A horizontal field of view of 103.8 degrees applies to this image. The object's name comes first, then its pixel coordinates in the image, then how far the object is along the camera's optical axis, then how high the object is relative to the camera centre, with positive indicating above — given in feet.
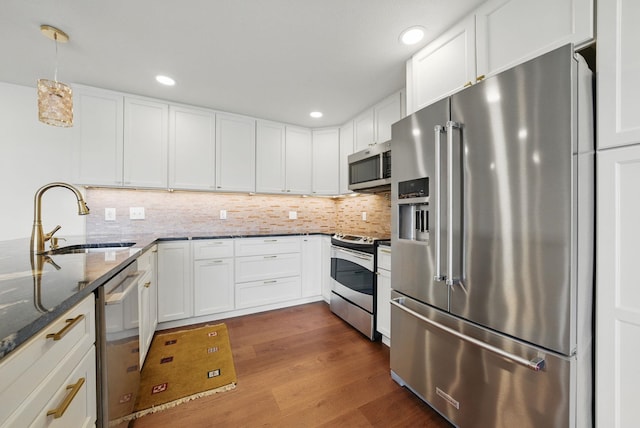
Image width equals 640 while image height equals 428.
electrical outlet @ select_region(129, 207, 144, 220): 9.16 +0.03
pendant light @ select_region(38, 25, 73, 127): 5.19 +2.39
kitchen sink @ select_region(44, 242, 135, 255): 5.45 -0.86
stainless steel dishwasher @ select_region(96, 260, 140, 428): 3.12 -1.95
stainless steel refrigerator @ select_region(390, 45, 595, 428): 3.13 -0.50
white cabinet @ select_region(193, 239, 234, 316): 8.76 -2.22
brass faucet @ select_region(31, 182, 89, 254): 5.01 -0.38
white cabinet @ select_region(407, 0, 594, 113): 3.54 +3.00
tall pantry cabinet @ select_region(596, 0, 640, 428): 3.01 +0.03
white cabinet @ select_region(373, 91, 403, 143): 7.99 +3.39
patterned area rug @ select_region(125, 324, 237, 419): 5.25 -3.81
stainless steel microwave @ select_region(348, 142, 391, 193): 7.64 +1.52
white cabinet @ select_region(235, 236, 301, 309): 9.46 -2.23
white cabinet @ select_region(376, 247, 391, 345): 7.00 -2.21
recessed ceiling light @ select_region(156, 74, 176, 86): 7.41 +4.04
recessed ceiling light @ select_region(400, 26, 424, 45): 5.37 +3.98
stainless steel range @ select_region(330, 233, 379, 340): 7.57 -2.22
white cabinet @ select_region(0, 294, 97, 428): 1.65 -1.33
